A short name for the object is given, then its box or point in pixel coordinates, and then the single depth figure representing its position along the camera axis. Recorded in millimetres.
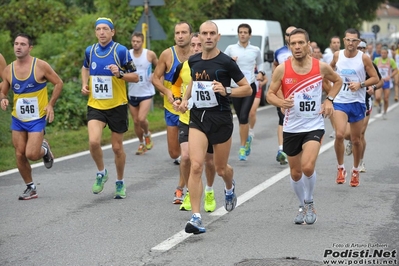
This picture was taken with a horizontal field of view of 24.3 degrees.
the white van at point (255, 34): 25750
